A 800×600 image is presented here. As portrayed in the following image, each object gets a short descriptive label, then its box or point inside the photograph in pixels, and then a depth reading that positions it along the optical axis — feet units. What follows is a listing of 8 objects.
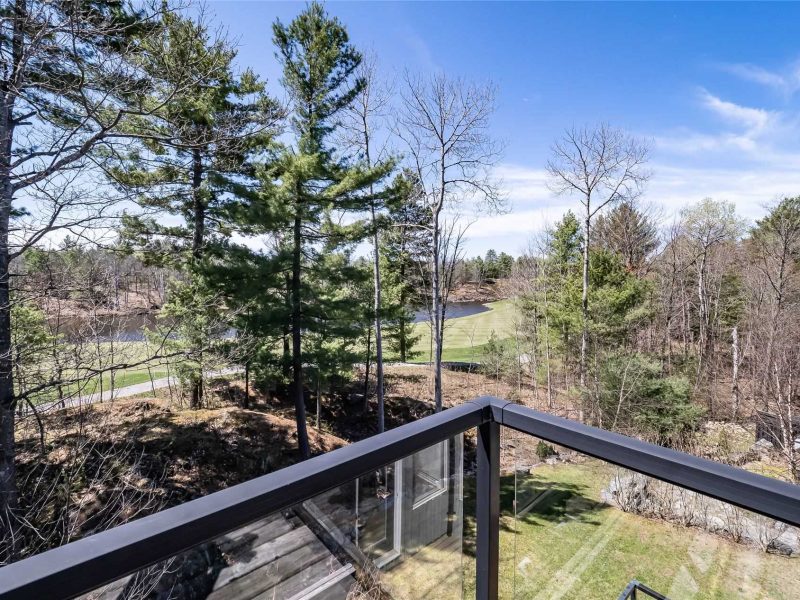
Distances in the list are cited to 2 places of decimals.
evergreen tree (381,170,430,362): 43.60
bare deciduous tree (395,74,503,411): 34.47
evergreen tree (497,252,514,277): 81.84
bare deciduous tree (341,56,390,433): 34.68
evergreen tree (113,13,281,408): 17.74
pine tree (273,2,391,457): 27.07
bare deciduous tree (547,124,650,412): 38.06
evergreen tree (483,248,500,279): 88.74
